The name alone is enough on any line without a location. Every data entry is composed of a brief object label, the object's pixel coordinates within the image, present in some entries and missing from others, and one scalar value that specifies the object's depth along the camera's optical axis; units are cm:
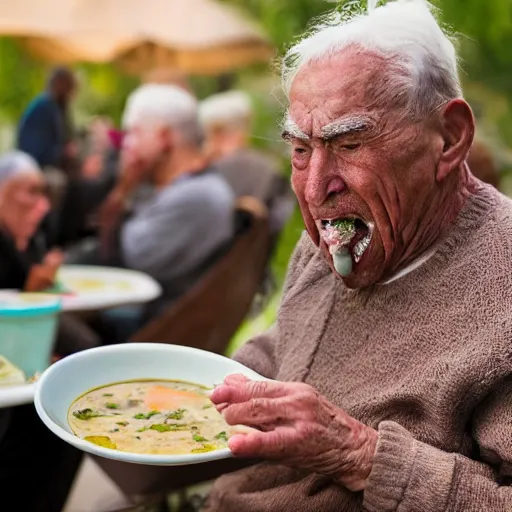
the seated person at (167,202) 367
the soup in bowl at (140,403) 126
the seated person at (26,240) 328
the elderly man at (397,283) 120
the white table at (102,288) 313
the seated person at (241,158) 509
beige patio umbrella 627
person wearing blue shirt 616
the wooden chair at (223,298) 308
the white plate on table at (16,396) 163
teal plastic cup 186
